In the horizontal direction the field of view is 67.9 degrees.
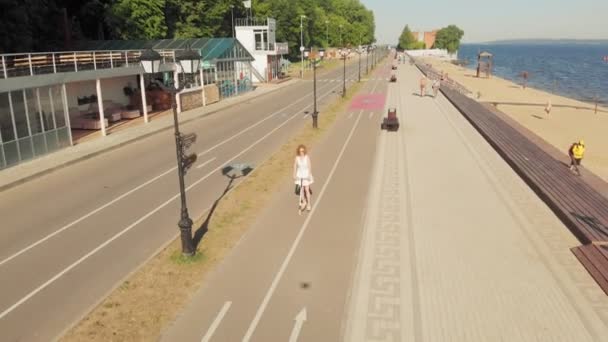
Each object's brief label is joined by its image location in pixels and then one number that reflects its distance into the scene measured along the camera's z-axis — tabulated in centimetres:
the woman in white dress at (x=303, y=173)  1271
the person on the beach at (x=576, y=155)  1638
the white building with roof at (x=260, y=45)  5541
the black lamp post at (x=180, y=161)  1012
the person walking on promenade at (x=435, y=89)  3981
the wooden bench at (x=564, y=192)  1019
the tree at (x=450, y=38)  19112
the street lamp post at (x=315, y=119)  2630
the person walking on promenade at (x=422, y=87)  4031
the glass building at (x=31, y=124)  1858
